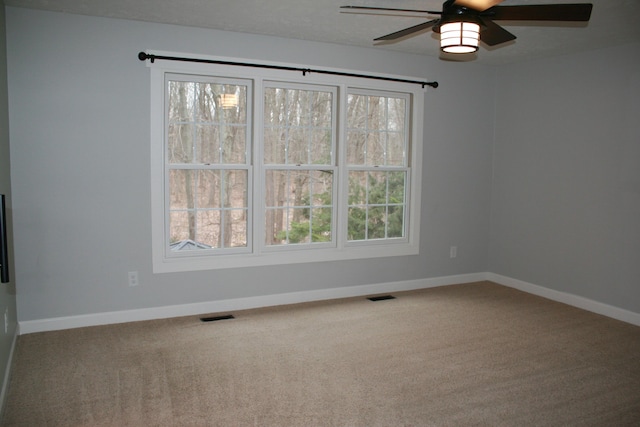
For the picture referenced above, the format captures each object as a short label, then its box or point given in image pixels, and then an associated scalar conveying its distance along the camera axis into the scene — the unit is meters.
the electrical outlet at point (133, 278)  4.26
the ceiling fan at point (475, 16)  2.73
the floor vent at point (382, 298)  5.09
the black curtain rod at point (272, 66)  4.10
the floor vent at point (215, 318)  4.36
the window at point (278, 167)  4.38
